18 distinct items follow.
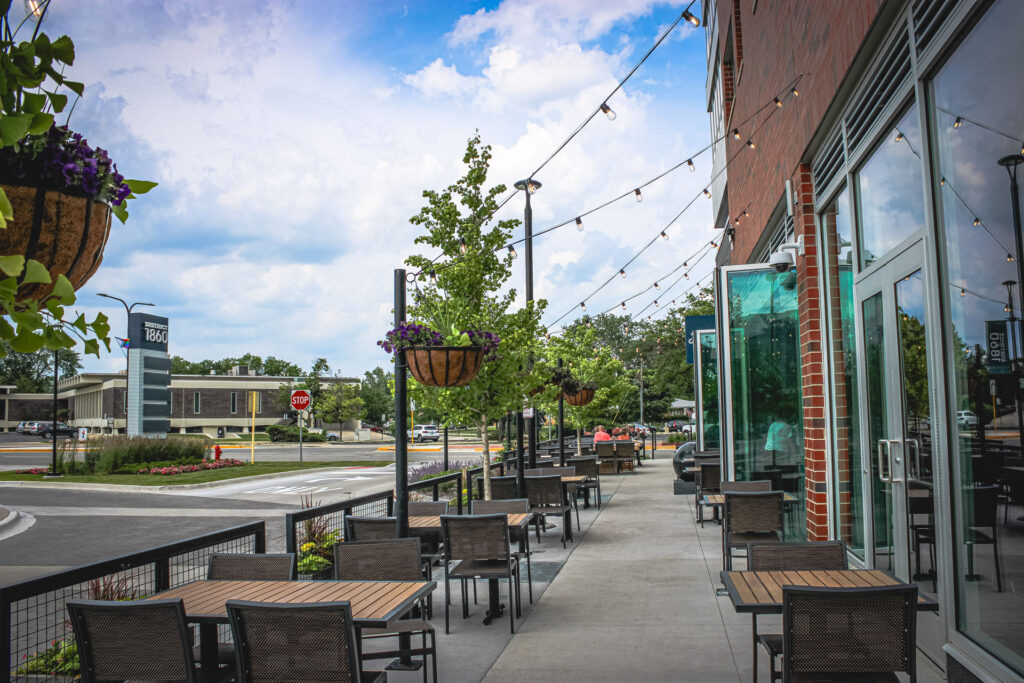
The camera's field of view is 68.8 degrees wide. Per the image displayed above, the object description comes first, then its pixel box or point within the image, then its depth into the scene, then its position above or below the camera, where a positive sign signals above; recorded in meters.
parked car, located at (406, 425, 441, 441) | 54.06 -2.70
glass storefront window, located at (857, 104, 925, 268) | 4.30 +1.26
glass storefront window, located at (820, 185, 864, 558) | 5.92 +0.12
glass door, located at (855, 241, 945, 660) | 4.29 -0.23
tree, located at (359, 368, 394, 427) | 64.50 -0.56
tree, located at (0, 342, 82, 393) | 95.06 +4.29
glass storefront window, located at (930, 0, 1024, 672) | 3.13 +0.34
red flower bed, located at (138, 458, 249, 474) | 23.94 -2.22
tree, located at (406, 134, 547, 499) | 8.73 +1.31
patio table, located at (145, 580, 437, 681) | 3.53 -1.03
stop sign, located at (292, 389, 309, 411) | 26.78 -0.02
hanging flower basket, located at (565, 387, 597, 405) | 15.00 -0.05
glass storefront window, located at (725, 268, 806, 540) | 7.96 +0.12
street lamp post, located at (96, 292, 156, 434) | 30.75 +4.08
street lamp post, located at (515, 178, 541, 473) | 13.39 +2.74
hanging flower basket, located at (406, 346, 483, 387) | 5.52 +0.25
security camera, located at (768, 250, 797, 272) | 7.19 +1.26
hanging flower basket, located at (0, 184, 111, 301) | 1.64 +0.39
